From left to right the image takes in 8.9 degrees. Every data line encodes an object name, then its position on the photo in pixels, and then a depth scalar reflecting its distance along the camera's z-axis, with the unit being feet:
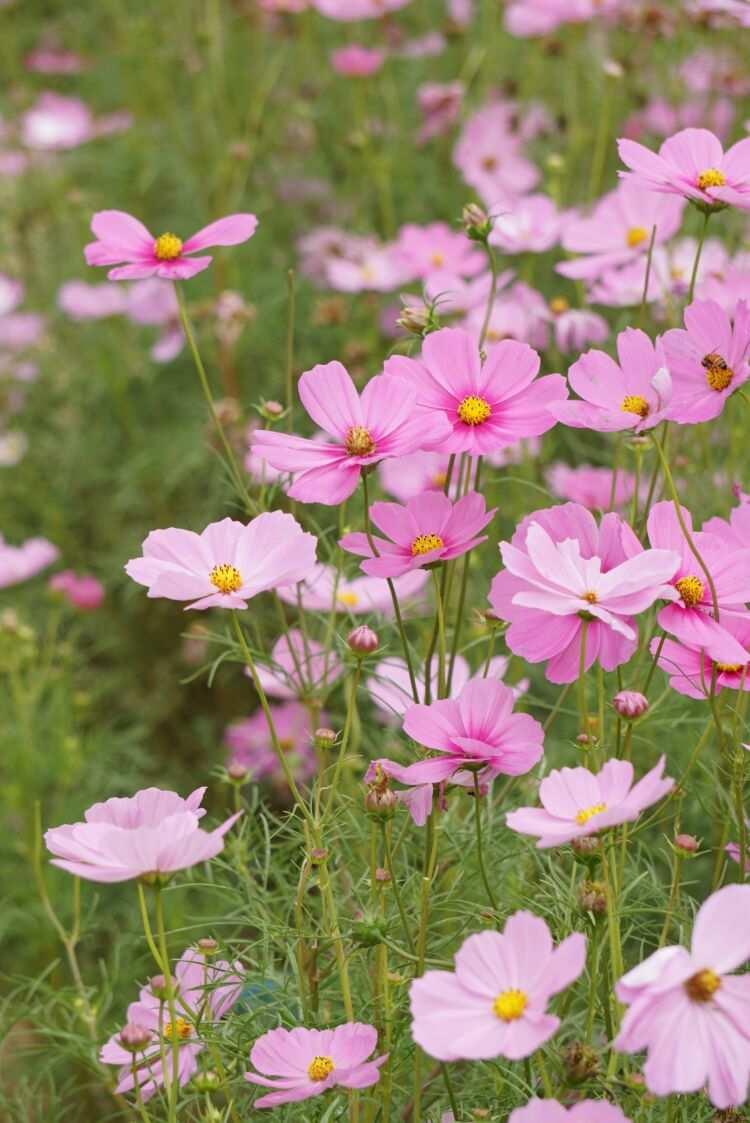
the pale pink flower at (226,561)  6.14
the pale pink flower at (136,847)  5.91
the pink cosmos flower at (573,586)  6.02
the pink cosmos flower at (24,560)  8.42
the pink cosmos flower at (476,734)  6.07
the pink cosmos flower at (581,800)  5.83
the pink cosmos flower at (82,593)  8.92
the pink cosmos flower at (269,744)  8.14
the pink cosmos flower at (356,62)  10.28
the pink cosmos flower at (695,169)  6.33
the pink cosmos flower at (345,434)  6.18
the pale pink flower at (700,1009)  5.70
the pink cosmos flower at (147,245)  6.50
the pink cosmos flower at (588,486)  7.58
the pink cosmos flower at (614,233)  7.33
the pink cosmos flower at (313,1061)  6.03
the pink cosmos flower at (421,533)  6.18
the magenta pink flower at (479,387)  6.28
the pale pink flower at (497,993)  5.76
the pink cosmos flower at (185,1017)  6.24
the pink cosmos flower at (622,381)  6.28
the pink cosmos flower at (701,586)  6.11
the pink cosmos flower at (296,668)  6.72
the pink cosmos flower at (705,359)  6.26
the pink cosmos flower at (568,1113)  5.80
